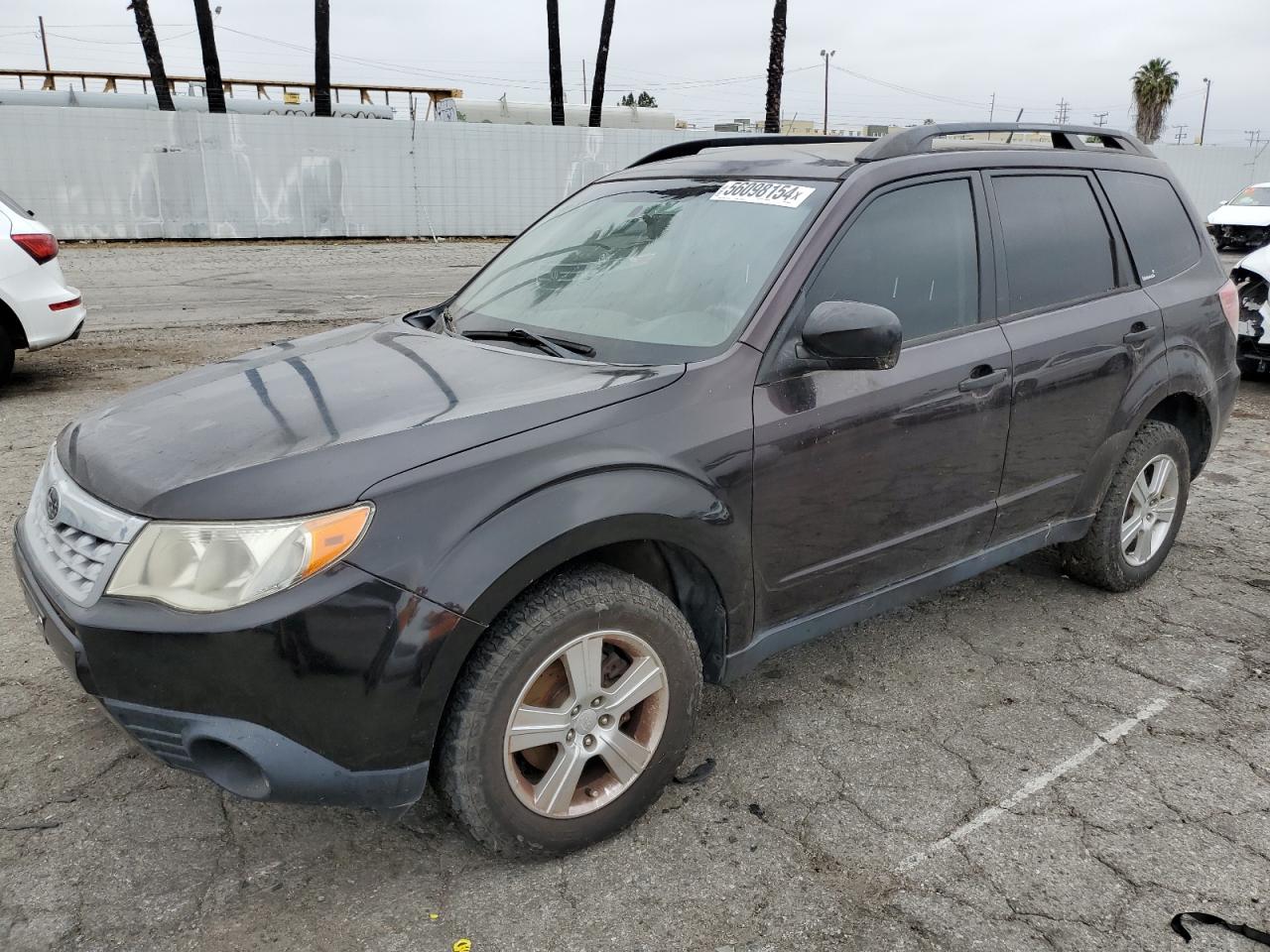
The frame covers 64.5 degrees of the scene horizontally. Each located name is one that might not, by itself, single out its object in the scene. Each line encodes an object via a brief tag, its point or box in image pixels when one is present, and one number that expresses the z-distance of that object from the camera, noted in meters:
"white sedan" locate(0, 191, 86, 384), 7.04
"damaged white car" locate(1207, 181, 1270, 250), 20.23
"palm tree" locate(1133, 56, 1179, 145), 60.88
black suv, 2.17
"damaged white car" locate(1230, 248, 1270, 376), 7.76
